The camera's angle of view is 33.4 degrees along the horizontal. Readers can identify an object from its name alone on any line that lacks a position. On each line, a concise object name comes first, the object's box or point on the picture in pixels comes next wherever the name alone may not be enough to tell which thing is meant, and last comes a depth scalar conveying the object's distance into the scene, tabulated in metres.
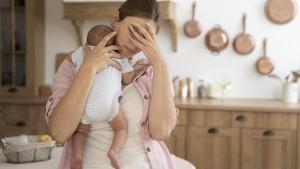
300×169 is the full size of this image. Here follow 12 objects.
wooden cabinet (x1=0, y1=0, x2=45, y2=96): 4.12
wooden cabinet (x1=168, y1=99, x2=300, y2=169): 3.45
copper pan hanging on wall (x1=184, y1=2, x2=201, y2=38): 4.08
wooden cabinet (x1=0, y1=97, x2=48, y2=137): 3.87
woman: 1.34
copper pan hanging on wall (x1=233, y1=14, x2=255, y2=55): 4.01
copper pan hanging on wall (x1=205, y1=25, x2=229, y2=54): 4.04
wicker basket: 1.93
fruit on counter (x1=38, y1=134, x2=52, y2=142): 2.08
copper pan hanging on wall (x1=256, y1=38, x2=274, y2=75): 3.98
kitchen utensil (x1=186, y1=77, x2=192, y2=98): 4.09
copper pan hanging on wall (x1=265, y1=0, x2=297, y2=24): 3.93
